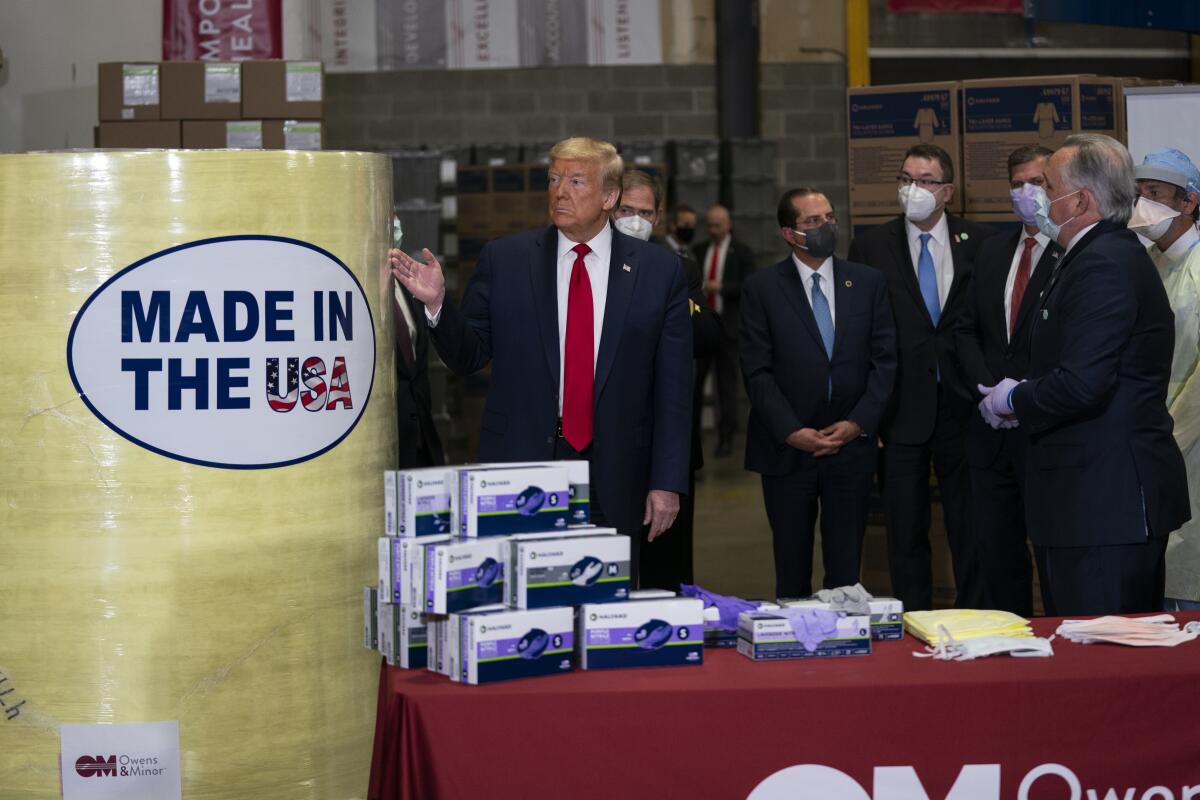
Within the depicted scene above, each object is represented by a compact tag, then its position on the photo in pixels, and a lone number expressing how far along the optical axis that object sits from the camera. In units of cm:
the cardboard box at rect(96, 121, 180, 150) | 684
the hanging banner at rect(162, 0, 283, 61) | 736
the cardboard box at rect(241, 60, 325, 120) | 680
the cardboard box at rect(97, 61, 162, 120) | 680
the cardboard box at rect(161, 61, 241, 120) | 679
